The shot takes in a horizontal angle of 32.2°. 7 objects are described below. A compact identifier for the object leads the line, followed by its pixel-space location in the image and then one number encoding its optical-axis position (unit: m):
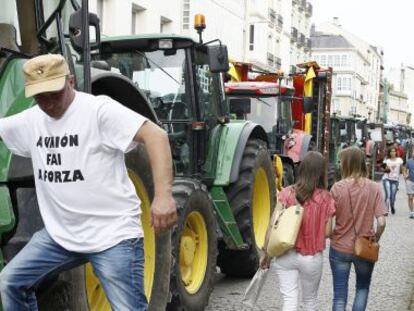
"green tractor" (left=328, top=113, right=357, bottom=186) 20.25
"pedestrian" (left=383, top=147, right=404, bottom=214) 15.52
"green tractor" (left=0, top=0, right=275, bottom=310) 3.56
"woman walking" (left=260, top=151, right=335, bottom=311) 4.93
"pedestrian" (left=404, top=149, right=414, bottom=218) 14.68
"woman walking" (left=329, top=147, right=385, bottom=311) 5.22
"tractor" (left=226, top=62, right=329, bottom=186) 12.38
